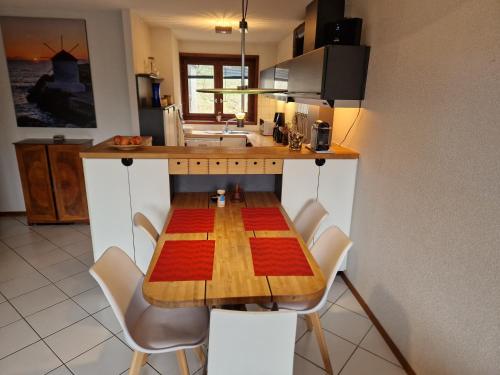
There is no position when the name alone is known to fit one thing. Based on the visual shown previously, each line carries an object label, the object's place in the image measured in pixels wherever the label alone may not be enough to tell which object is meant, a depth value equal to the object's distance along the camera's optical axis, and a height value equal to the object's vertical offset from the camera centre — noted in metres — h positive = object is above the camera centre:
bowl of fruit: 2.47 -0.39
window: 5.93 +0.18
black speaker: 2.40 +0.46
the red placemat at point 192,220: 2.01 -0.81
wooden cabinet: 3.58 -0.98
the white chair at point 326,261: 1.69 -0.89
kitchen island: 2.45 -0.65
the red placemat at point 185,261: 1.51 -0.82
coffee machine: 2.62 -0.32
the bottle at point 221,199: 2.41 -0.76
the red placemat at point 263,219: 2.07 -0.81
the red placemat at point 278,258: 1.56 -0.81
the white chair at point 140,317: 1.46 -1.10
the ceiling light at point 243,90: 2.08 +0.02
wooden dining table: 1.36 -0.82
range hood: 2.30 +0.16
